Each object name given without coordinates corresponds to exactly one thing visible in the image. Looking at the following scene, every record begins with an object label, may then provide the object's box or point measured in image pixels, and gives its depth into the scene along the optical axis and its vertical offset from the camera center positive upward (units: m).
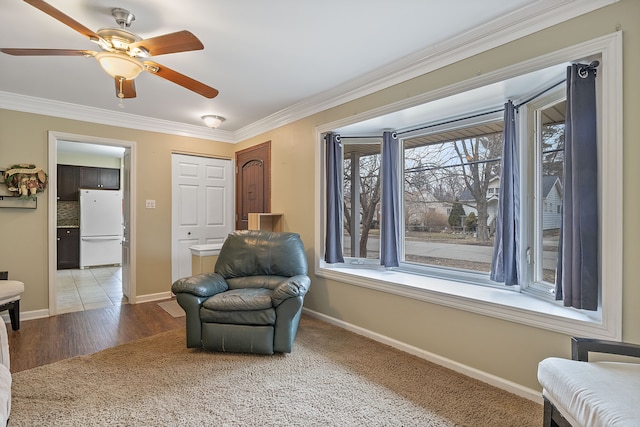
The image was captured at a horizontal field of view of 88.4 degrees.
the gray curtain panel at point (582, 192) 1.80 +0.13
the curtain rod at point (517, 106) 1.82 +0.85
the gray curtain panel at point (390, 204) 3.30 +0.11
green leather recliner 2.60 -0.80
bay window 1.75 +0.18
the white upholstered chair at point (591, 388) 1.19 -0.70
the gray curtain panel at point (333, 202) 3.53 +0.13
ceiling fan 1.84 +0.98
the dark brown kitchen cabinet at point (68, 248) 6.75 -0.70
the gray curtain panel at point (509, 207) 2.46 +0.06
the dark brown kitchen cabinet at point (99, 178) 7.04 +0.79
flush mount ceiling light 4.04 +1.16
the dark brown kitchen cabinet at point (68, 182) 6.82 +0.68
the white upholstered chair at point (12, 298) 3.07 -0.80
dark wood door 4.44 +0.47
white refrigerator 6.89 -0.28
